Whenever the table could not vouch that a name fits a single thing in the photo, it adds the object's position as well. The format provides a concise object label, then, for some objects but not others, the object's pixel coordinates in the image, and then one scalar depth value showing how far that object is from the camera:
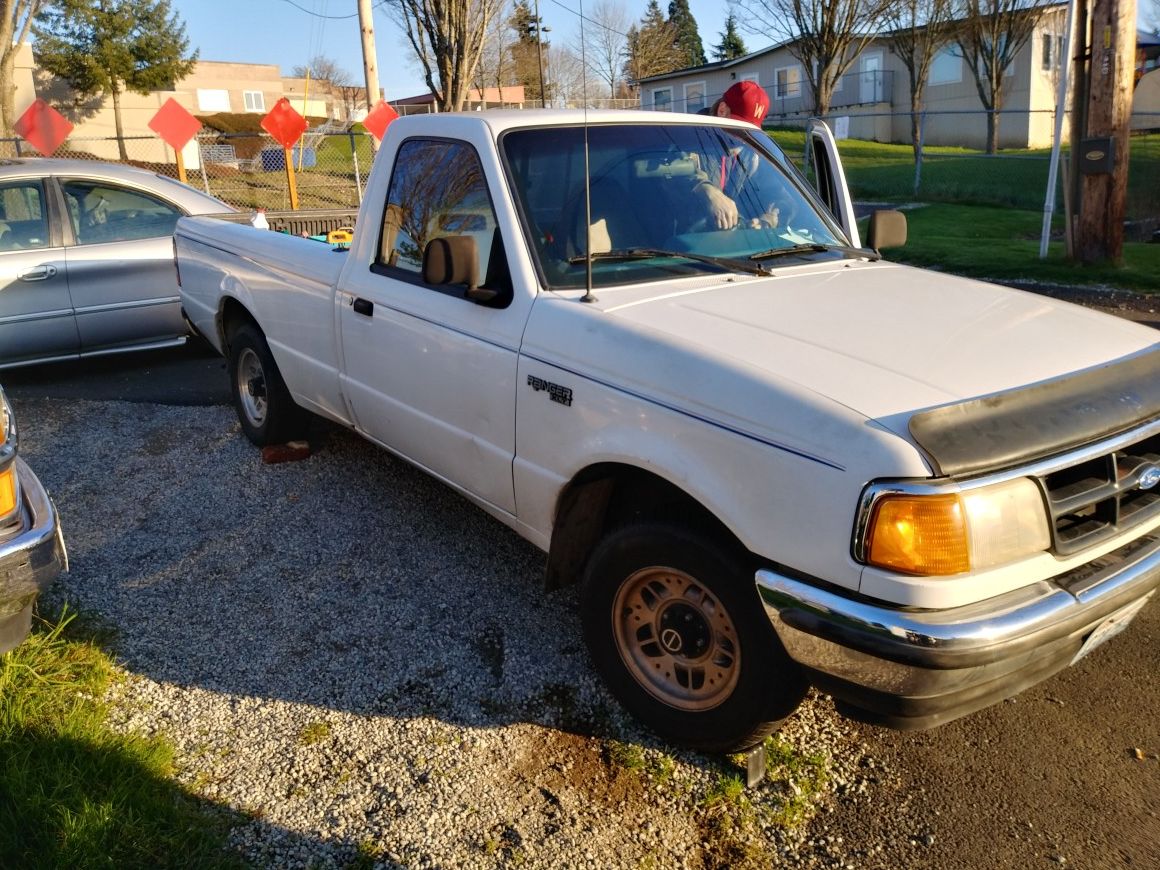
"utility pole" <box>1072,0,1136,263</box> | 10.20
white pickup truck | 2.39
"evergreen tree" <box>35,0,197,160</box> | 35.66
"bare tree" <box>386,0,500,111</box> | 13.37
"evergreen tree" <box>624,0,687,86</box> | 37.50
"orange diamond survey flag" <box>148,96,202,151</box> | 12.60
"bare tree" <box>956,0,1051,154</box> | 29.48
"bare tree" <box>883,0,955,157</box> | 28.44
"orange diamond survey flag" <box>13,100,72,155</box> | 13.67
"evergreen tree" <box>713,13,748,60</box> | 65.50
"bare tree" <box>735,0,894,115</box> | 19.62
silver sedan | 7.38
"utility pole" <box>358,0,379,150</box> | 15.76
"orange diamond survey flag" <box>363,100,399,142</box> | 12.93
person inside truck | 3.87
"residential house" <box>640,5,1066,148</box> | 36.47
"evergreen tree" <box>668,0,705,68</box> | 62.06
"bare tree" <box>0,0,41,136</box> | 17.63
